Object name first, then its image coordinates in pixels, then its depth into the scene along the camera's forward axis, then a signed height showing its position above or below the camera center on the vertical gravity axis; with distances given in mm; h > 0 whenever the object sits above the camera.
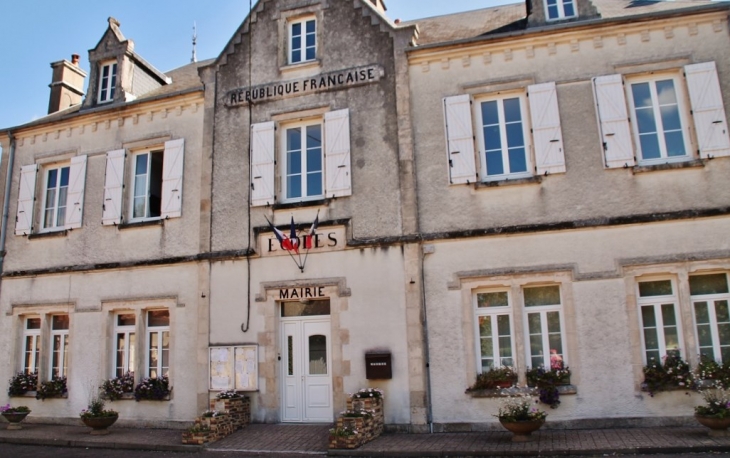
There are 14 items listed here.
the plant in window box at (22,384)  12805 -463
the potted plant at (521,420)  8750 -1013
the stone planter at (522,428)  8742 -1121
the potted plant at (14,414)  12008 -991
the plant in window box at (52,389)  12445 -564
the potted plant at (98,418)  11000 -1026
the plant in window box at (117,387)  11906 -535
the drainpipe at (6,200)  13820 +3557
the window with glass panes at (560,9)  11094 +5823
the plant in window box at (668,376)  9156 -493
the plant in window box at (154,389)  11656 -587
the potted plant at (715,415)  8133 -955
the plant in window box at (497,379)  9844 -499
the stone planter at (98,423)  10984 -1112
